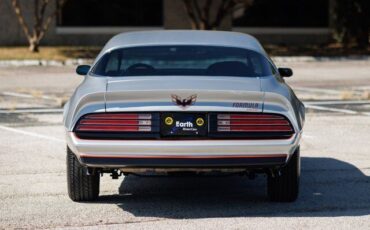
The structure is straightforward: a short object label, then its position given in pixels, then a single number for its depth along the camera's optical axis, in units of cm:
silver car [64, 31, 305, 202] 696
